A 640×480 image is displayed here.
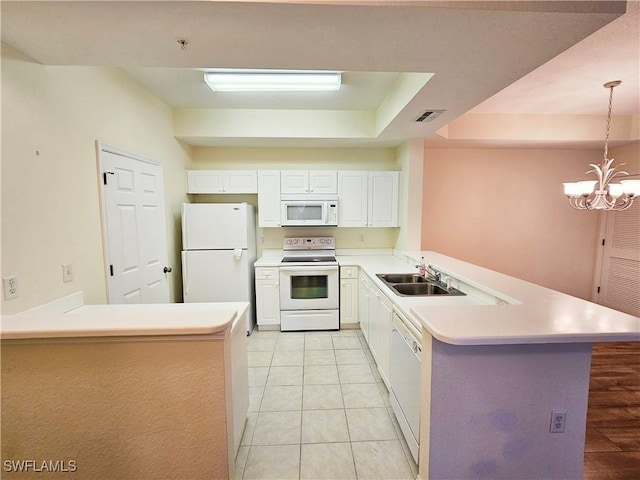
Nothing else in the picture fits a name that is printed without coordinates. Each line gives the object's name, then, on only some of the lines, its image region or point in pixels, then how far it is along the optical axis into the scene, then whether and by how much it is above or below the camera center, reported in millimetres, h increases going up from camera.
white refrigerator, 3164 -381
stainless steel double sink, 2332 -579
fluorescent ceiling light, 2248 +1177
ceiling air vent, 2371 +936
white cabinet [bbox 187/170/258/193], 3527 +490
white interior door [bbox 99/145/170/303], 2070 -68
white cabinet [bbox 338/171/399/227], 3625 +285
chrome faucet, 2495 -485
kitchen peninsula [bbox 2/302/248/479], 1282 -837
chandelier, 2539 +311
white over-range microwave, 3533 +118
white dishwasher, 1546 -989
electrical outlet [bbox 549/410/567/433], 1346 -972
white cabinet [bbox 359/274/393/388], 2197 -949
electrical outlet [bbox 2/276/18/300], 1345 -332
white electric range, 3404 -936
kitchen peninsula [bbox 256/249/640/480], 1303 -842
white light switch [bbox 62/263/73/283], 1682 -327
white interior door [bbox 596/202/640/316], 3793 -593
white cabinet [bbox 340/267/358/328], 3451 -950
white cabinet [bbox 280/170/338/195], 3545 +502
